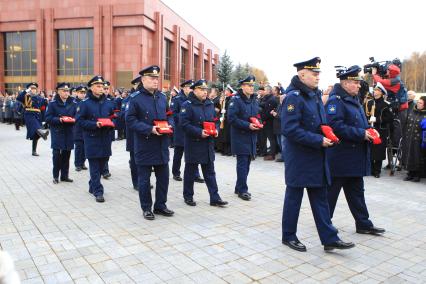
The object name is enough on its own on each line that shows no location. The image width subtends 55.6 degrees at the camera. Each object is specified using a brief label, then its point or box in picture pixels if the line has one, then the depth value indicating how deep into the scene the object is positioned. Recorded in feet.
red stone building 123.03
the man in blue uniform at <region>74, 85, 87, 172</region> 32.87
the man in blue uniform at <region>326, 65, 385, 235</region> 16.97
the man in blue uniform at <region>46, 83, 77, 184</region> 27.55
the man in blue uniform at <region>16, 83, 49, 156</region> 42.32
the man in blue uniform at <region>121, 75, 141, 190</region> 26.37
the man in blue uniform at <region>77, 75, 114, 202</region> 23.52
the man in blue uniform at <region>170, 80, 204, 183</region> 29.47
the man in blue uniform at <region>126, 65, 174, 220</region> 19.63
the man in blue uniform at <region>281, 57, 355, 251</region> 15.06
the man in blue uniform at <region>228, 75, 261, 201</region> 23.76
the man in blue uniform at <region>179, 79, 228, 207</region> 22.00
